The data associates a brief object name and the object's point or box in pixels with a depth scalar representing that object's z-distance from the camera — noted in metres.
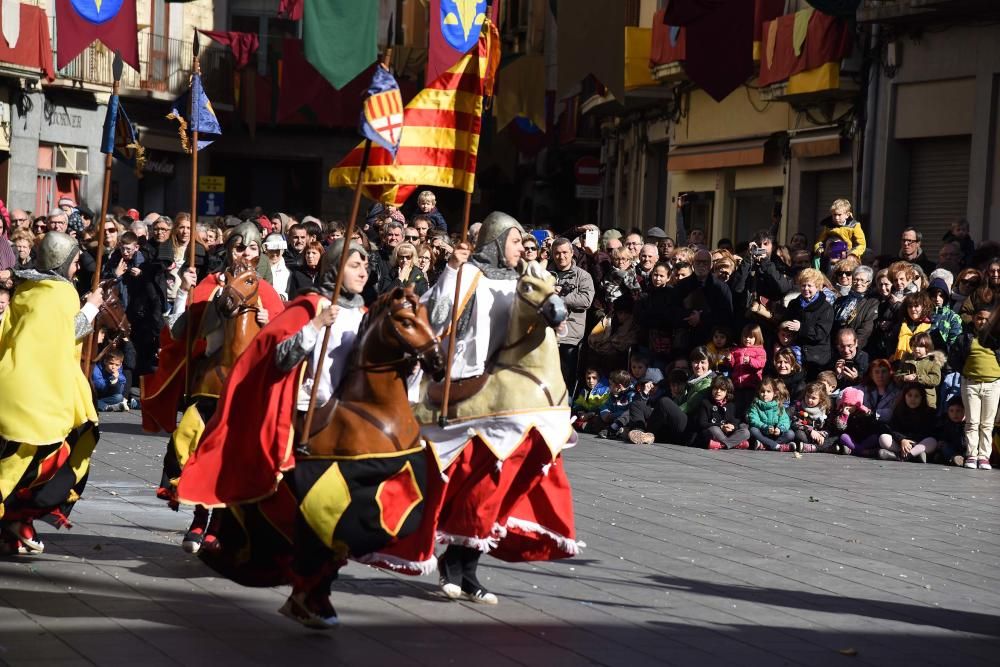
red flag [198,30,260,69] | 42.81
